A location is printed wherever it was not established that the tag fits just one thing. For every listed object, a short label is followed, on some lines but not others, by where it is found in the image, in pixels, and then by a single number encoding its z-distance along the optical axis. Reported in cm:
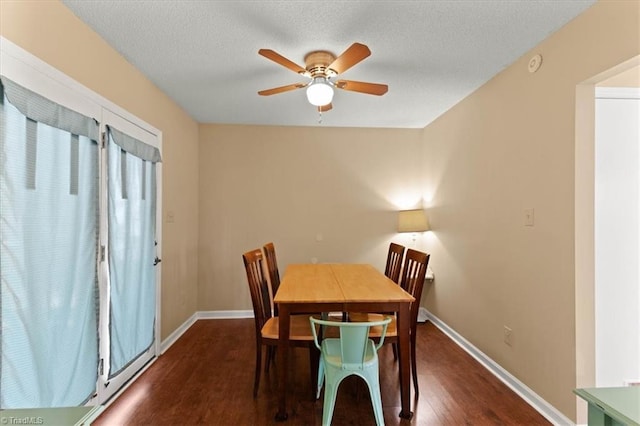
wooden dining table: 191
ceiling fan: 210
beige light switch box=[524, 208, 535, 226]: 220
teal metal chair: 168
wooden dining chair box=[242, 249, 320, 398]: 211
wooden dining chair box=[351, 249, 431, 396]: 215
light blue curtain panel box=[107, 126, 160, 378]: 223
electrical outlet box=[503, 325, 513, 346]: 242
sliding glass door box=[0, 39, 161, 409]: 144
